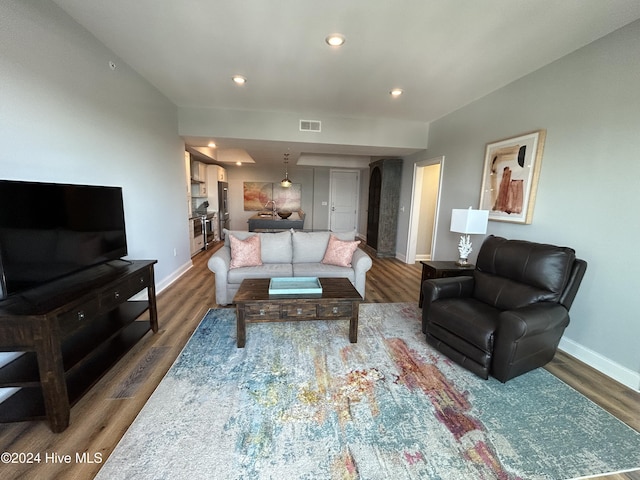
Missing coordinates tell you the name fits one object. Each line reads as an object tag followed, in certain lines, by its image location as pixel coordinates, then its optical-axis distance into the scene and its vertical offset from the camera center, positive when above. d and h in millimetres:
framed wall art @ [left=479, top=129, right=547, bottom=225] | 2727 +346
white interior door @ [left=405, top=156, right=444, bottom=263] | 5164 -88
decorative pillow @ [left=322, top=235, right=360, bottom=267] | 3414 -647
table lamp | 3004 -178
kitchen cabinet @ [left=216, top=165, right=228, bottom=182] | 7134 +690
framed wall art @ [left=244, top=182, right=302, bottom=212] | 8523 +148
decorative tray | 2420 -813
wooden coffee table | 2299 -931
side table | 2984 -723
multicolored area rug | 1344 -1311
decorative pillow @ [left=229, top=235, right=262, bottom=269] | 3268 -663
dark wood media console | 1394 -866
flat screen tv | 1490 -246
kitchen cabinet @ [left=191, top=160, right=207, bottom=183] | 6062 +633
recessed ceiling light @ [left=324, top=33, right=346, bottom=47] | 2227 +1375
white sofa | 3127 -777
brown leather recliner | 1894 -822
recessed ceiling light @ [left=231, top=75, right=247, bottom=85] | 3049 +1388
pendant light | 6344 +902
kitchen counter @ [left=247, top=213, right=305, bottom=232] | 5522 -488
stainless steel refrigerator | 7239 -176
